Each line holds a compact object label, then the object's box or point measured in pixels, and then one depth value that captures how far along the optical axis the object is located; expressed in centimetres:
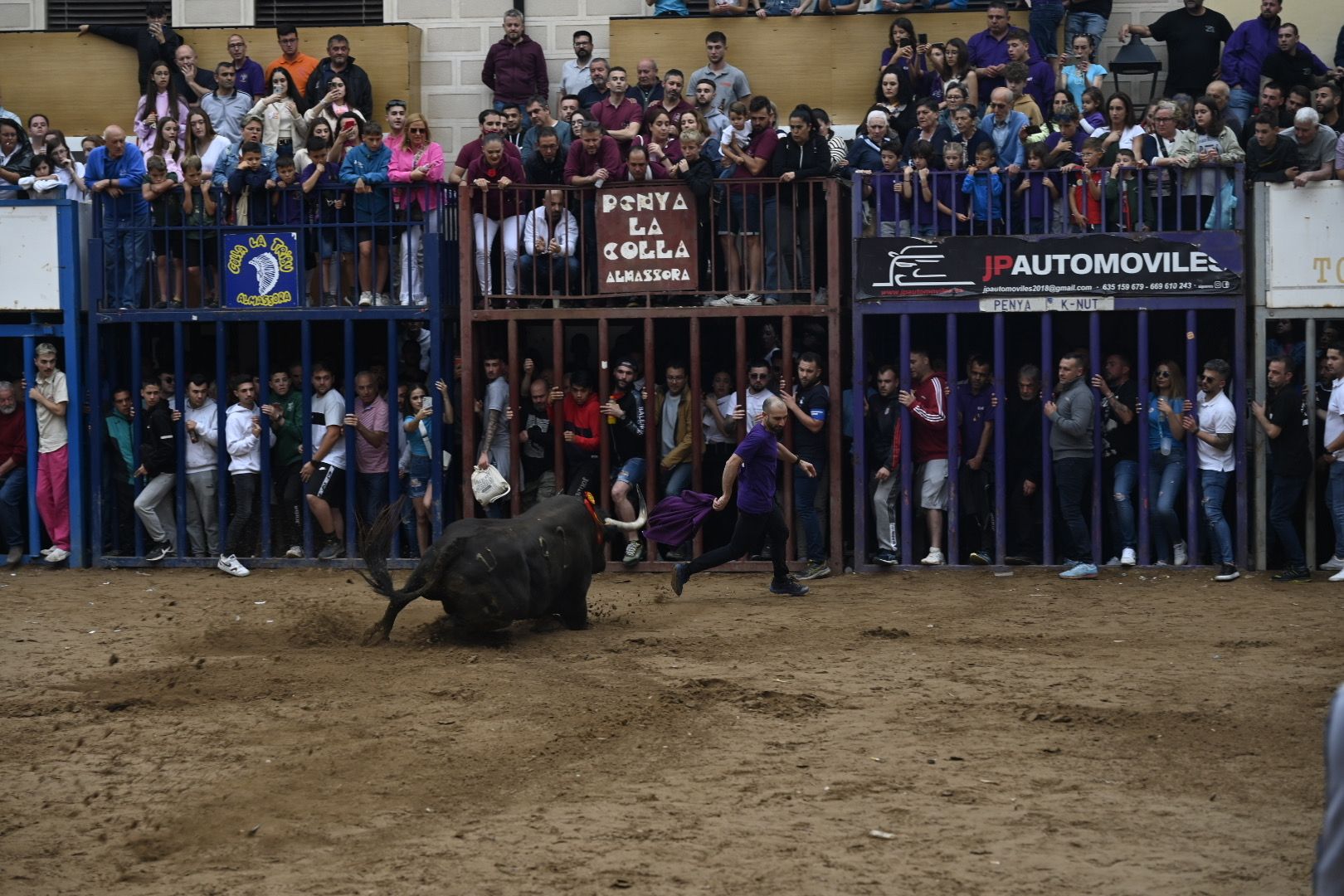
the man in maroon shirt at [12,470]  1708
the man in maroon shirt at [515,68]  1905
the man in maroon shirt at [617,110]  1775
